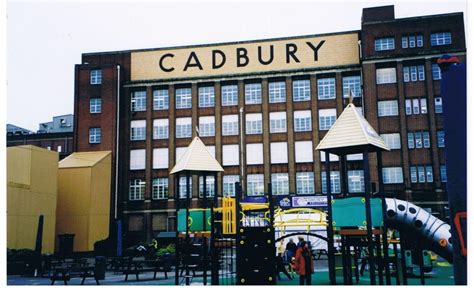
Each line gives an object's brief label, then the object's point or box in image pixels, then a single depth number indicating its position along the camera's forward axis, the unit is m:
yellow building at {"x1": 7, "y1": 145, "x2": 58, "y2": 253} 33.88
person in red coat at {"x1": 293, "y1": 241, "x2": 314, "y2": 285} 18.67
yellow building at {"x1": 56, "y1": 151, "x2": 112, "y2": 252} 43.56
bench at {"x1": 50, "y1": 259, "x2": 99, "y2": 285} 22.02
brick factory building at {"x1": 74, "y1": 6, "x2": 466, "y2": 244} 47.53
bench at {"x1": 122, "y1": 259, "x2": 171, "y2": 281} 24.17
